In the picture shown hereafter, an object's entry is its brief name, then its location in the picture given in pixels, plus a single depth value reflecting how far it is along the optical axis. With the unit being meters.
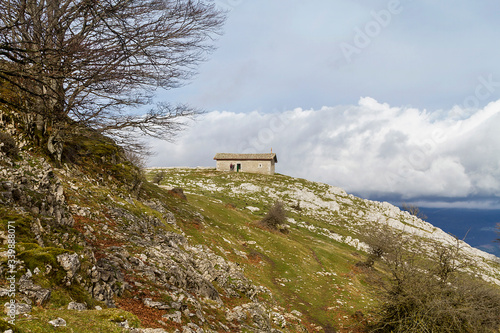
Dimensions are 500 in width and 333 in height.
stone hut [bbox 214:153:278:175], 103.31
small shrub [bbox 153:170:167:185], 56.34
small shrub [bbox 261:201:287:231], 41.66
